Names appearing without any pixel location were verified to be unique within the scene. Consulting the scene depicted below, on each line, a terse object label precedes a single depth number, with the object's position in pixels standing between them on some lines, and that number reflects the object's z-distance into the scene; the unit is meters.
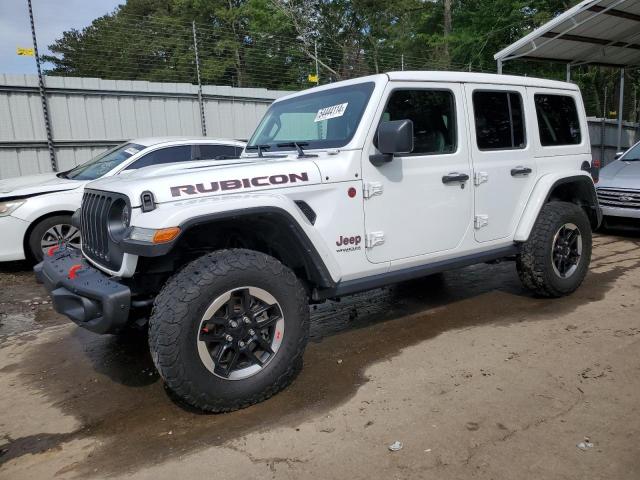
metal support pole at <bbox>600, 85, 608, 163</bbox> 15.20
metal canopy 9.52
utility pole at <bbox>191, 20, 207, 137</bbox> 10.95
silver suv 7.54
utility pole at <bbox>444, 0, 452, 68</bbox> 23.02
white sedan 6.11
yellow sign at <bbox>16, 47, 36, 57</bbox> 8.90
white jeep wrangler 2.80
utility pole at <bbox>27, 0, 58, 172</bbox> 8.88
